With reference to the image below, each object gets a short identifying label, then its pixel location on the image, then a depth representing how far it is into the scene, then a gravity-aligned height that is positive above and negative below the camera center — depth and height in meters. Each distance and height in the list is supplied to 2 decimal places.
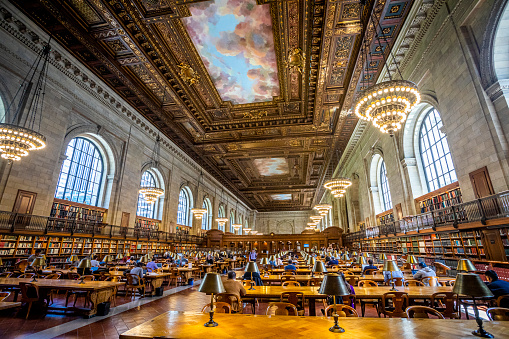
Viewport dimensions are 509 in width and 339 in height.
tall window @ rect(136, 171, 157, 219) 14.80 +2.76
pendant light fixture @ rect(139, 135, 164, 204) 11.86 +2.68
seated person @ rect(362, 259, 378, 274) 6.82 -0.50
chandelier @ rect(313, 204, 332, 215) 17.78 +2.84
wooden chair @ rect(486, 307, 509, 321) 2.76 -0.74
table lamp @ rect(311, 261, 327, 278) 4.47 -0.31
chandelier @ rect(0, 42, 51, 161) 6.21 +4.12
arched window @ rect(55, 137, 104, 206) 10.13 +3.26
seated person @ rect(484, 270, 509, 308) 3.36 -0.52
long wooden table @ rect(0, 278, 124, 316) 4.66 -0.62
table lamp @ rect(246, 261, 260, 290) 4.69 -0.33
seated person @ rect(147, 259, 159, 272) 8.15 -0.47
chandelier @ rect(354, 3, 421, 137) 5.68 +3.22
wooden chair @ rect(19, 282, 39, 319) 4.61 -0.71
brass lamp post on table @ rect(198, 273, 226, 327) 2.22 -0.30
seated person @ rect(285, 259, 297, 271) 7.13 -0.51
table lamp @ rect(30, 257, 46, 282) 4.92 -0.18
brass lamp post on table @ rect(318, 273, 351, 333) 2.05 -0.30
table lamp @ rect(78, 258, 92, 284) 4.98 -0.22
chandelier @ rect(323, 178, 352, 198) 12.70 +3.13
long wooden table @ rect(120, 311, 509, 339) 2.05 -0.67
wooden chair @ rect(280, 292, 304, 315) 3.89 -0.72
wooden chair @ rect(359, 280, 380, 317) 4.24 -0.81
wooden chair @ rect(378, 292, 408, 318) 3.64 -0.72
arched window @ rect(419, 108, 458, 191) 8.39 +3.22
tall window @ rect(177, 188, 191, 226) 19.05 +3.18
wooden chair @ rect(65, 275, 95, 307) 5.64 -0.61
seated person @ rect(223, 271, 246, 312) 3.95 -0.59
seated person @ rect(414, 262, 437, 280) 5.29 -0.52
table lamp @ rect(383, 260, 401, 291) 4.25 -0.30
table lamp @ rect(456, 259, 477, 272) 4.01 -0.29
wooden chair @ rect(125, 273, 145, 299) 6.24 -0.73
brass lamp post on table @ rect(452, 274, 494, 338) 1.91 -0.32
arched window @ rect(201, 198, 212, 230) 23.70 +3.16
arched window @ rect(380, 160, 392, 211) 13.72 +3.14
